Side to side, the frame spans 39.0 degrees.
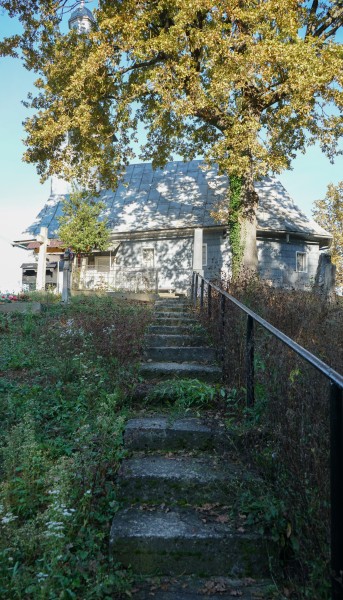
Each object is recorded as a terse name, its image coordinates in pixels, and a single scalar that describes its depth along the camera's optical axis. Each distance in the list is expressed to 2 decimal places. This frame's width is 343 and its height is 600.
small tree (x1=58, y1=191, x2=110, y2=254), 19.55
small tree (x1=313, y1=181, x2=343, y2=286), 34.47
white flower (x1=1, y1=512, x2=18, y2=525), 2.87
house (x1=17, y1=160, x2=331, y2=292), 19.86
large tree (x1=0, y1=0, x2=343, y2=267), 11.59
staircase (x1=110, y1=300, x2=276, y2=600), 2.93
